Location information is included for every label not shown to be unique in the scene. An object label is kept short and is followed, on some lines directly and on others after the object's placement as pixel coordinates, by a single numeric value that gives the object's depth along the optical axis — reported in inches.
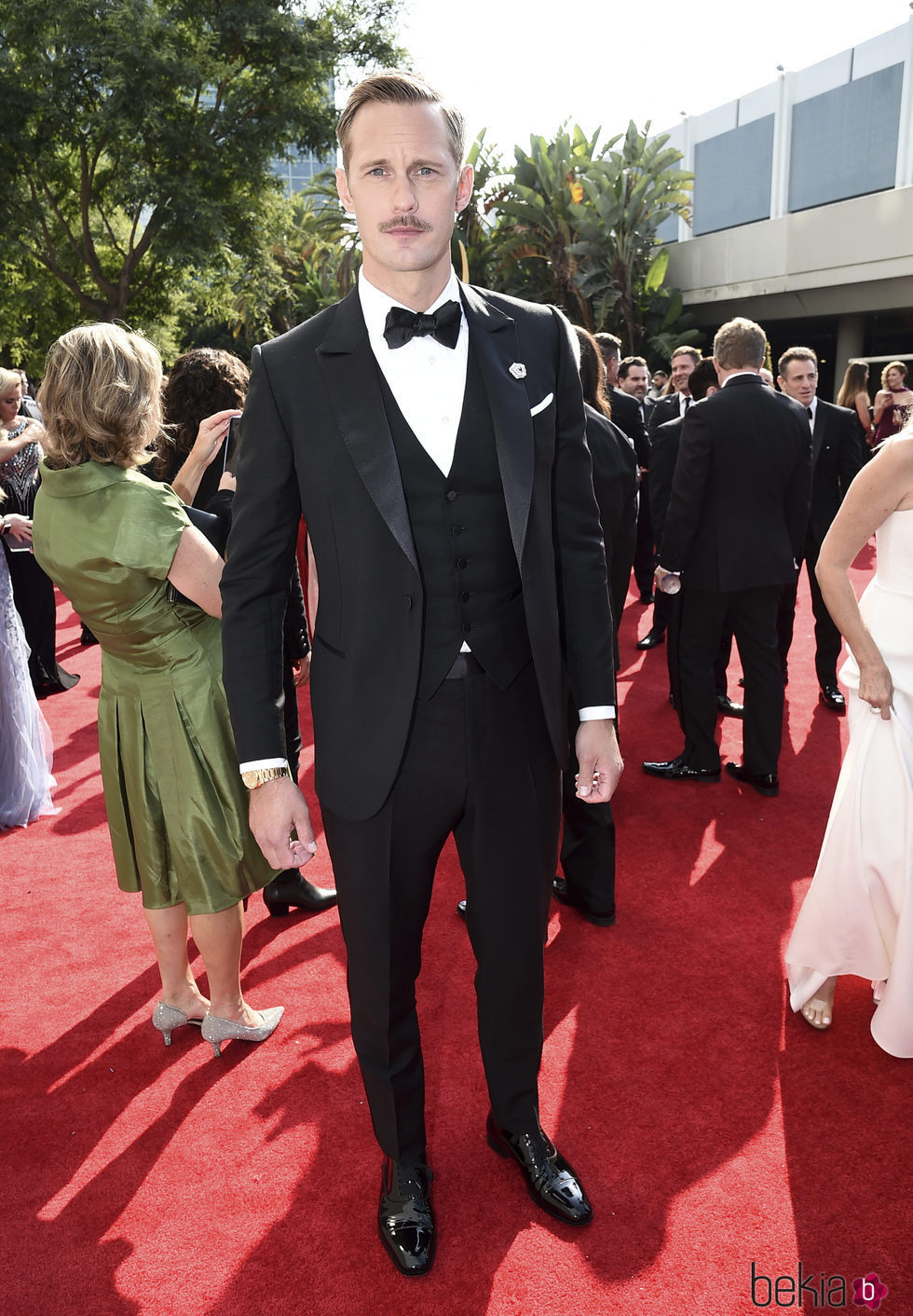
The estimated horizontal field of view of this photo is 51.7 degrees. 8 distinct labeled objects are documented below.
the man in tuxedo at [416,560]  66.6
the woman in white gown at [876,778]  100.1
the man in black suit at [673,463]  220.8
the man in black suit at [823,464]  213.0
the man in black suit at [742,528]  168.9
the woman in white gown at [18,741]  171.9
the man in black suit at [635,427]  210.2
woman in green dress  92.0
